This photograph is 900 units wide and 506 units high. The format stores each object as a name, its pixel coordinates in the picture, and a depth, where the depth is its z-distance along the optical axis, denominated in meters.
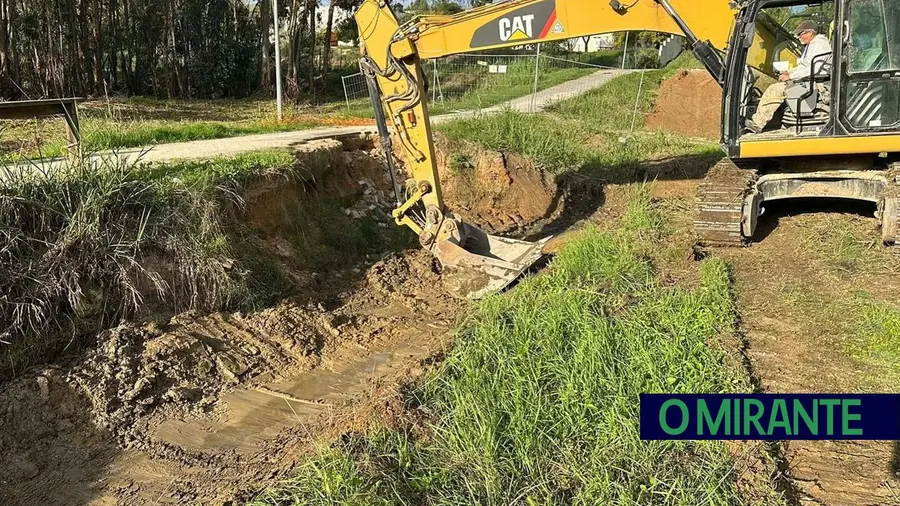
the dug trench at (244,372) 3.91
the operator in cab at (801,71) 6.49
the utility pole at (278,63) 14.31
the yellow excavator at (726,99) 6.17
